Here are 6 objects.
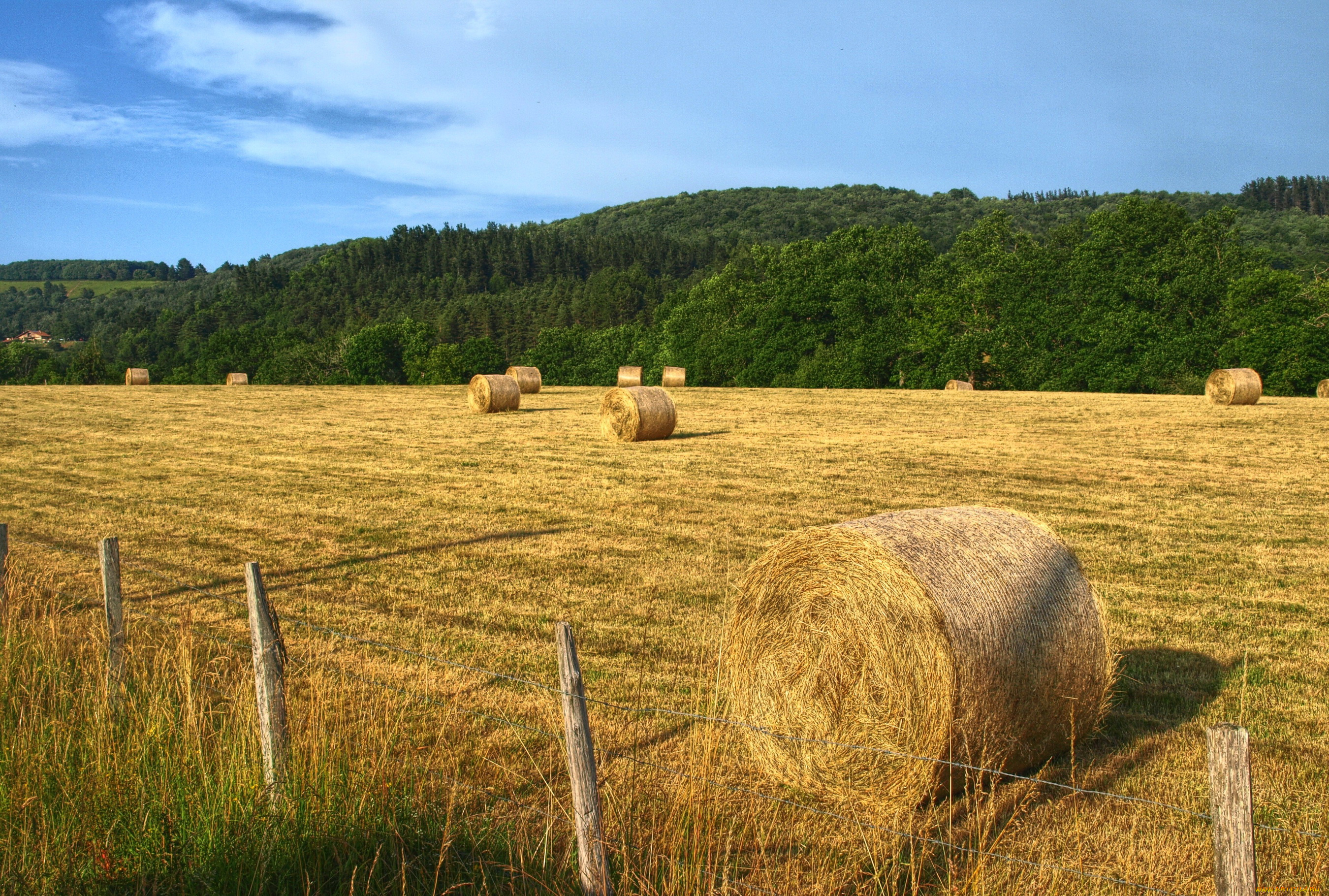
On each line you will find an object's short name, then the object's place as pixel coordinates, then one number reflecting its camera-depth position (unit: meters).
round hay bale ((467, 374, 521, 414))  33.28
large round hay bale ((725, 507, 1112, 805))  5.69
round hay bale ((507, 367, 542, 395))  43.28
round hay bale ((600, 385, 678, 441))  24.39
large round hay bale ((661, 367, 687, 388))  52.31
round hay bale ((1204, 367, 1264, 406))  33.25
